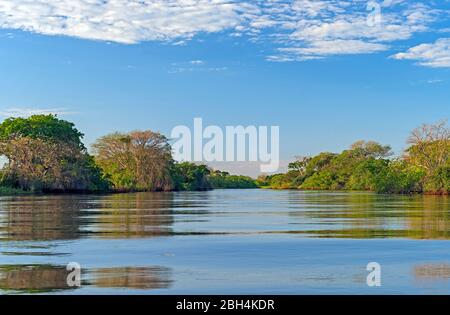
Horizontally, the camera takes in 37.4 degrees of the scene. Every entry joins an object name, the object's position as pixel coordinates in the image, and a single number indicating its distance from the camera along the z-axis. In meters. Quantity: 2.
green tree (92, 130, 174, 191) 97.69
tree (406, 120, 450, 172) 76.94
